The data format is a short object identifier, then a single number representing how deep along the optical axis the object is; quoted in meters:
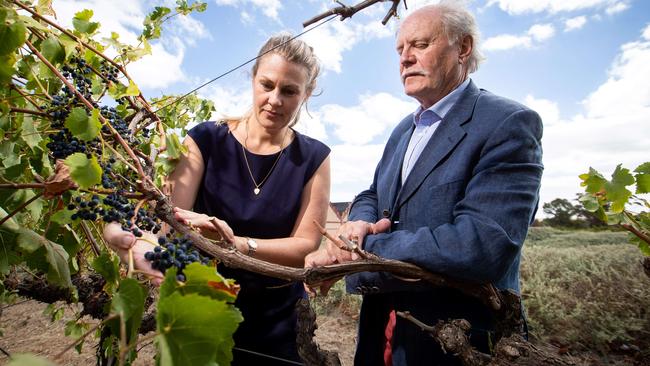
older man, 1.38
